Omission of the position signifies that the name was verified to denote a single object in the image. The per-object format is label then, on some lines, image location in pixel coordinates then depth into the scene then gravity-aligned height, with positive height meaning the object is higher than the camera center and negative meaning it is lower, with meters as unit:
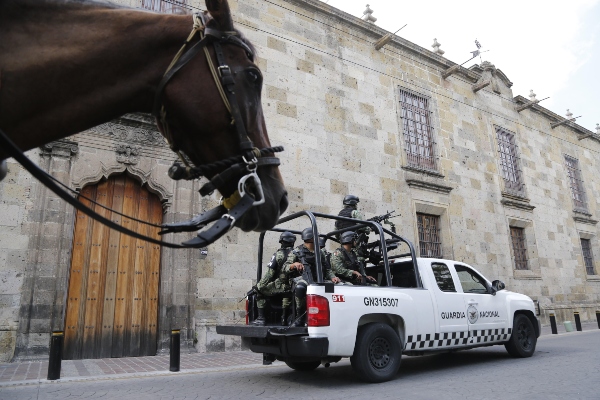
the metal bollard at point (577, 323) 13.61 -0.81
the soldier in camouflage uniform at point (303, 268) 5.86 +0.58
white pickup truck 5.52 -0.24
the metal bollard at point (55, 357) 6.02 -0.56
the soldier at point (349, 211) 8.06 +1.78
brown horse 1.83 +1.08
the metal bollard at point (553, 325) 12.66 -0.79
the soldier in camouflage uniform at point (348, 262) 6.75 +0.70
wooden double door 8.55 +0.66
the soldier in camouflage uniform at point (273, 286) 6.34 +0.34
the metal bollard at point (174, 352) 6.91 -0.64
